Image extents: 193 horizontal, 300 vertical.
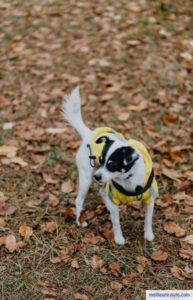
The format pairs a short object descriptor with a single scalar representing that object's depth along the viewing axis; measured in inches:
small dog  113.5
